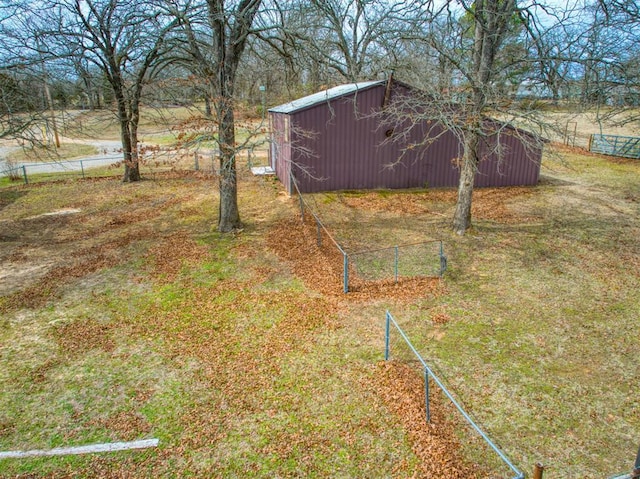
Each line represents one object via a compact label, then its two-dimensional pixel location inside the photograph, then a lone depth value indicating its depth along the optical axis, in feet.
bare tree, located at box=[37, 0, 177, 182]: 51.03
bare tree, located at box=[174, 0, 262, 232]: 37.81
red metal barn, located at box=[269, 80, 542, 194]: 56.65
